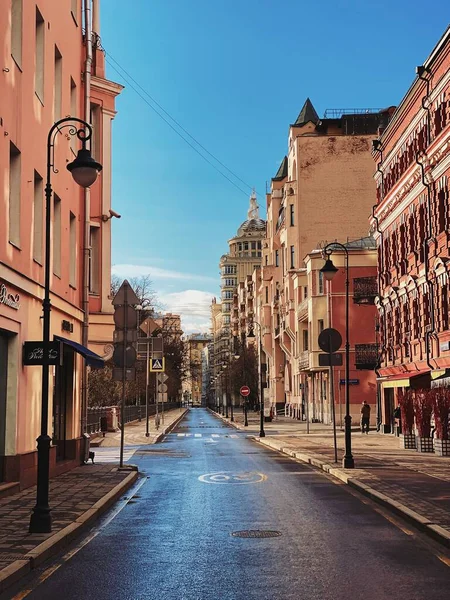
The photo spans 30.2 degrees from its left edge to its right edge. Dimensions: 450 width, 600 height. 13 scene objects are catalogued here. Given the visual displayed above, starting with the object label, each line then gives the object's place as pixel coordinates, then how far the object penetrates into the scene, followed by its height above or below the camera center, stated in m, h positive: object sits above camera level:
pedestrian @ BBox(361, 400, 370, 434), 44.34 -0.75
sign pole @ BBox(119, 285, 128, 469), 19.94 +1.41
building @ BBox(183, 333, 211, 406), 108.79 +5.09
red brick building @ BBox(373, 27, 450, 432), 31.20 +7.31
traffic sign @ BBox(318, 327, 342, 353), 21.45 +1.62
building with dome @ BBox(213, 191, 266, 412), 186.00 +32.31
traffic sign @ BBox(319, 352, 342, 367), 21.47 +1.14
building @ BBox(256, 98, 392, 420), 68.19 +17.20
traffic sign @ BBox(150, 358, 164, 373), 39.75 +1.94
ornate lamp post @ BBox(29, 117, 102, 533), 10.39 +0.38
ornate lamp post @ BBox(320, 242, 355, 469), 20.22 -0.99
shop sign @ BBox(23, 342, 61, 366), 15.41 +0.97
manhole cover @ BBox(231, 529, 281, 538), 10.68 -1.67
